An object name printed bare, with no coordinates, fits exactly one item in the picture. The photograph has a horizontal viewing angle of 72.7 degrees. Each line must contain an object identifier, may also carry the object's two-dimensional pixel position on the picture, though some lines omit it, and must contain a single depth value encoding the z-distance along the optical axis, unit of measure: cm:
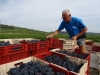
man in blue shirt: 222
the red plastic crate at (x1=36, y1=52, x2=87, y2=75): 127
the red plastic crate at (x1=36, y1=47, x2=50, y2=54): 259
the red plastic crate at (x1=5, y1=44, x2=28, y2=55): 196
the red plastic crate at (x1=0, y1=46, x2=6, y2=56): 188
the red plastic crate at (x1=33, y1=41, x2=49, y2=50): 254
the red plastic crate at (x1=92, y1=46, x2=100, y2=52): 390
